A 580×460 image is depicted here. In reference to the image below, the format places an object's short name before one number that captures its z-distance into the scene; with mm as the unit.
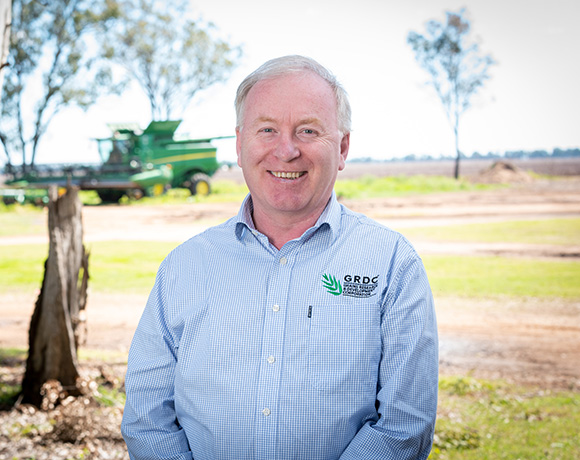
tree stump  3250
